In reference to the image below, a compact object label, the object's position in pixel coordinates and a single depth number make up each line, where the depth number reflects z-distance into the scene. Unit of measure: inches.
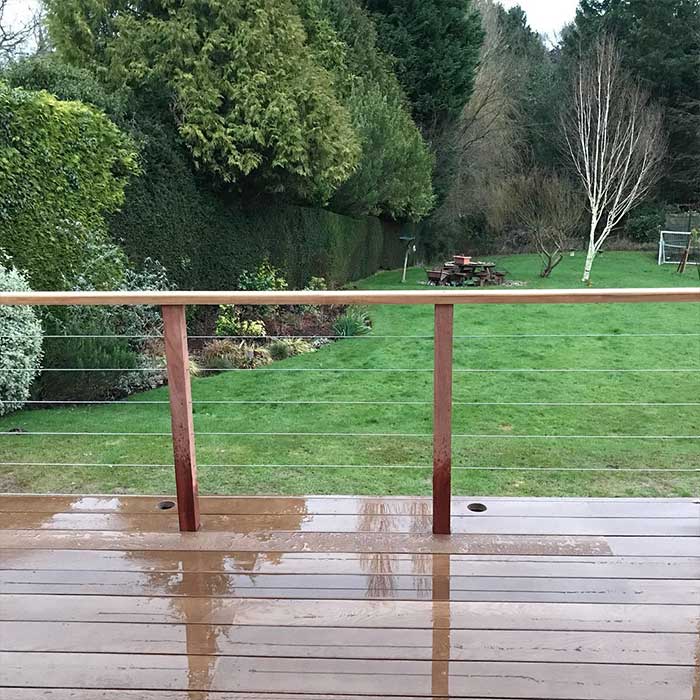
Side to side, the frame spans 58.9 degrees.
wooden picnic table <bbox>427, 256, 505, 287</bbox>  492.7
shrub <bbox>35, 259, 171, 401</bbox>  189.2
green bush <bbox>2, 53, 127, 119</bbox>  233.8
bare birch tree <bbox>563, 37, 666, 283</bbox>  514.9
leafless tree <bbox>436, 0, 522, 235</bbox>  716.7
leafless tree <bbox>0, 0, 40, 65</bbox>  427.2
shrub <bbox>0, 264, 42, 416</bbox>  161.0
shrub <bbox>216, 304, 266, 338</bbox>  271.0
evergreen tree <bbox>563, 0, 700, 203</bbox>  776.3
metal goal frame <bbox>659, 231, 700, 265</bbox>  627.5
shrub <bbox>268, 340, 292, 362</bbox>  264.3
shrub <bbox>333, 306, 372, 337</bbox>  295.7
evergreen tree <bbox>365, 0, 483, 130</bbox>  622.8
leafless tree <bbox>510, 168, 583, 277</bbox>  582.6
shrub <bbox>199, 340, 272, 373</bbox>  240.1
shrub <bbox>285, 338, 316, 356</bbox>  270.5
